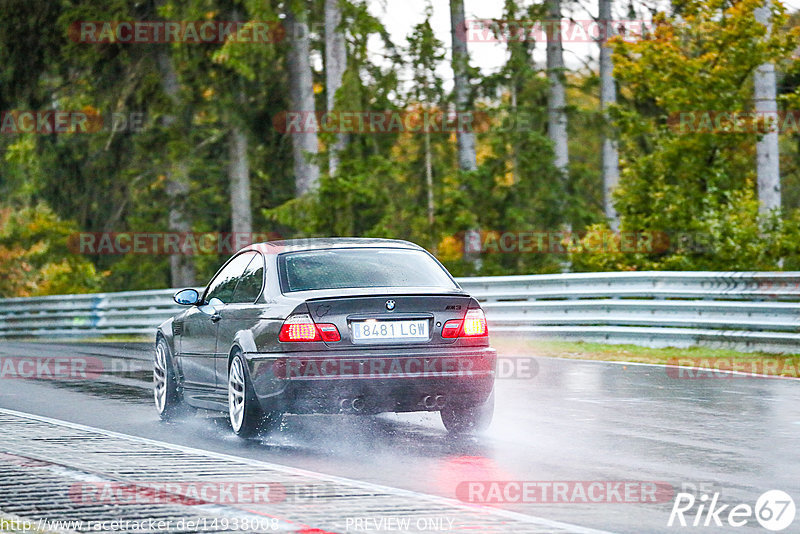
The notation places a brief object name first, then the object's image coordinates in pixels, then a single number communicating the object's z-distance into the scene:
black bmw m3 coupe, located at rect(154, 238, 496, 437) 18.98
